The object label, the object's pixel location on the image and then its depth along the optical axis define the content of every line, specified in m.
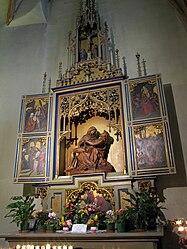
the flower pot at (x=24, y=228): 5.15
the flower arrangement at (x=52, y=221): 5.11
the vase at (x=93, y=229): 4.79
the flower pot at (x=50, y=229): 5.04
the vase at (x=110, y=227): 4.73
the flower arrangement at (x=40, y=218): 5.21
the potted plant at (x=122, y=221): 4.65
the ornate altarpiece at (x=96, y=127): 5.64
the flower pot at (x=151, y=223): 4.85
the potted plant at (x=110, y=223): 4.76
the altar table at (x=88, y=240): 4.16
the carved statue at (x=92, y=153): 6.12
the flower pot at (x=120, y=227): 4.62
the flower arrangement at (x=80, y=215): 5.20
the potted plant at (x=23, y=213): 5.22
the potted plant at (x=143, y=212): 4.71
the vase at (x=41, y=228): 5.12
